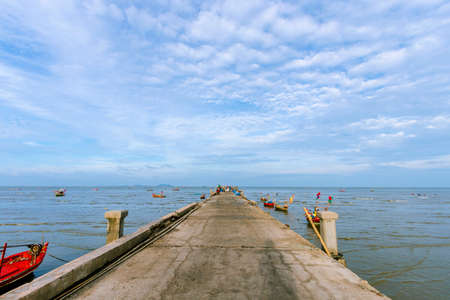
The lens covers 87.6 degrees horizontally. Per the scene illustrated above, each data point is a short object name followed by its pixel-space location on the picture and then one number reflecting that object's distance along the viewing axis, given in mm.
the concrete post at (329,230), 7484
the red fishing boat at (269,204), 43641
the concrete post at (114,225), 8071
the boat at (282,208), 35944
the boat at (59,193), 83456
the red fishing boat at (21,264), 8892
